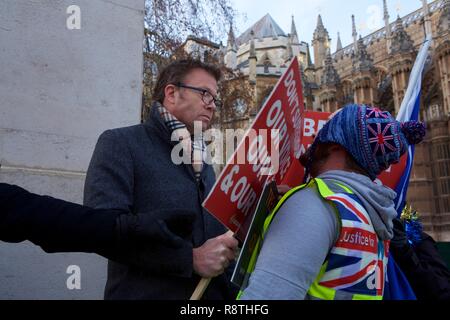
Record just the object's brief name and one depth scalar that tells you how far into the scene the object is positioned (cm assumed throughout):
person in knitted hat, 107
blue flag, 239
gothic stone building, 2091
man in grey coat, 130
